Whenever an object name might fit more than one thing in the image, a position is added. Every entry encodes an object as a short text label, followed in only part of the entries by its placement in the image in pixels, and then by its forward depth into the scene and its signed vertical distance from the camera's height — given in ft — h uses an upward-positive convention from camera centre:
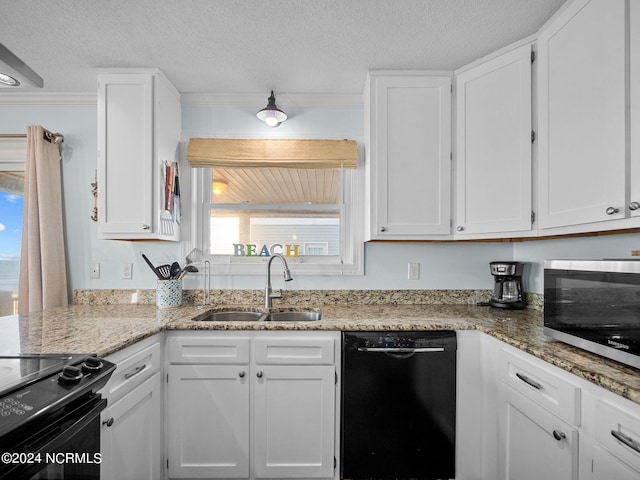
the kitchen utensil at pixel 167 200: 6.93 +0.84
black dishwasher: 5.59 -2.75
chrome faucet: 7.09 -0.89
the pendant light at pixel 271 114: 7.15 +2.72
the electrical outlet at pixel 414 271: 7.86 -0.66
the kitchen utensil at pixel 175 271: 7.36 -0.65
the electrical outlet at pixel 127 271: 7.81 -0.69
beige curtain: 7.20 +0.03
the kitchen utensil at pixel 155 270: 7.22 -0.62
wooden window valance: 7.60 +2.00
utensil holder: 7.21 -1.11
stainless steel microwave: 3.52 -0.73
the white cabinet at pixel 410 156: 6.68 +1.70
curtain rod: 7.52 +2.36
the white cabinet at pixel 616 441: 2.99 -1.84
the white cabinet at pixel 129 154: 6.71 +1.72
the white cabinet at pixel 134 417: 4.31 -2.47
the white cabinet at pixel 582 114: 4.07 +1.74
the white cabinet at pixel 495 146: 5.72 +1.74
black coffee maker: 6.96 -0.90
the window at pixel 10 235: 7.86 +0.12
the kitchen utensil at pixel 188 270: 7.34 -0.62
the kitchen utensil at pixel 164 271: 7.24 -0.65
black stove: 2.56 -1.45
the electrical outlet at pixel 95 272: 7.79 -0.72
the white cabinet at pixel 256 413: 5.67 -2.87
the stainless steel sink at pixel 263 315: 7.27 -1.60
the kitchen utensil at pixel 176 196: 7.27 +0.97
